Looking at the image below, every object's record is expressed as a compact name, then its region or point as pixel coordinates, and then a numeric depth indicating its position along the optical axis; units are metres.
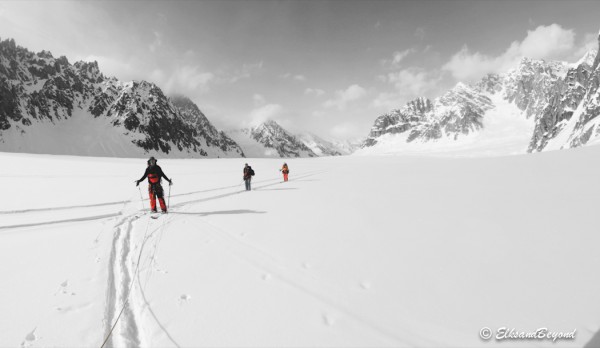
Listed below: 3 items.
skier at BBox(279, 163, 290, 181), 21.41
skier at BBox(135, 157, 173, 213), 9.93
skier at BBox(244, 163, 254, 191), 16.22
